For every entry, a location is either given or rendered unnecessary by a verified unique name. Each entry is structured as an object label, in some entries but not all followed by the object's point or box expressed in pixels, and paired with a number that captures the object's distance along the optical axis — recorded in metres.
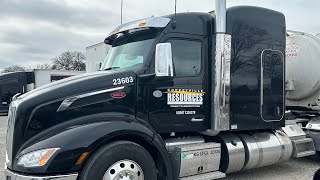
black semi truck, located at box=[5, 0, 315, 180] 3.11
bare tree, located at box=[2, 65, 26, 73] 39.79
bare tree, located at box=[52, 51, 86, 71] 44.89
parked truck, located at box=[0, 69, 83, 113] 14.54
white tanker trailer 5.49
